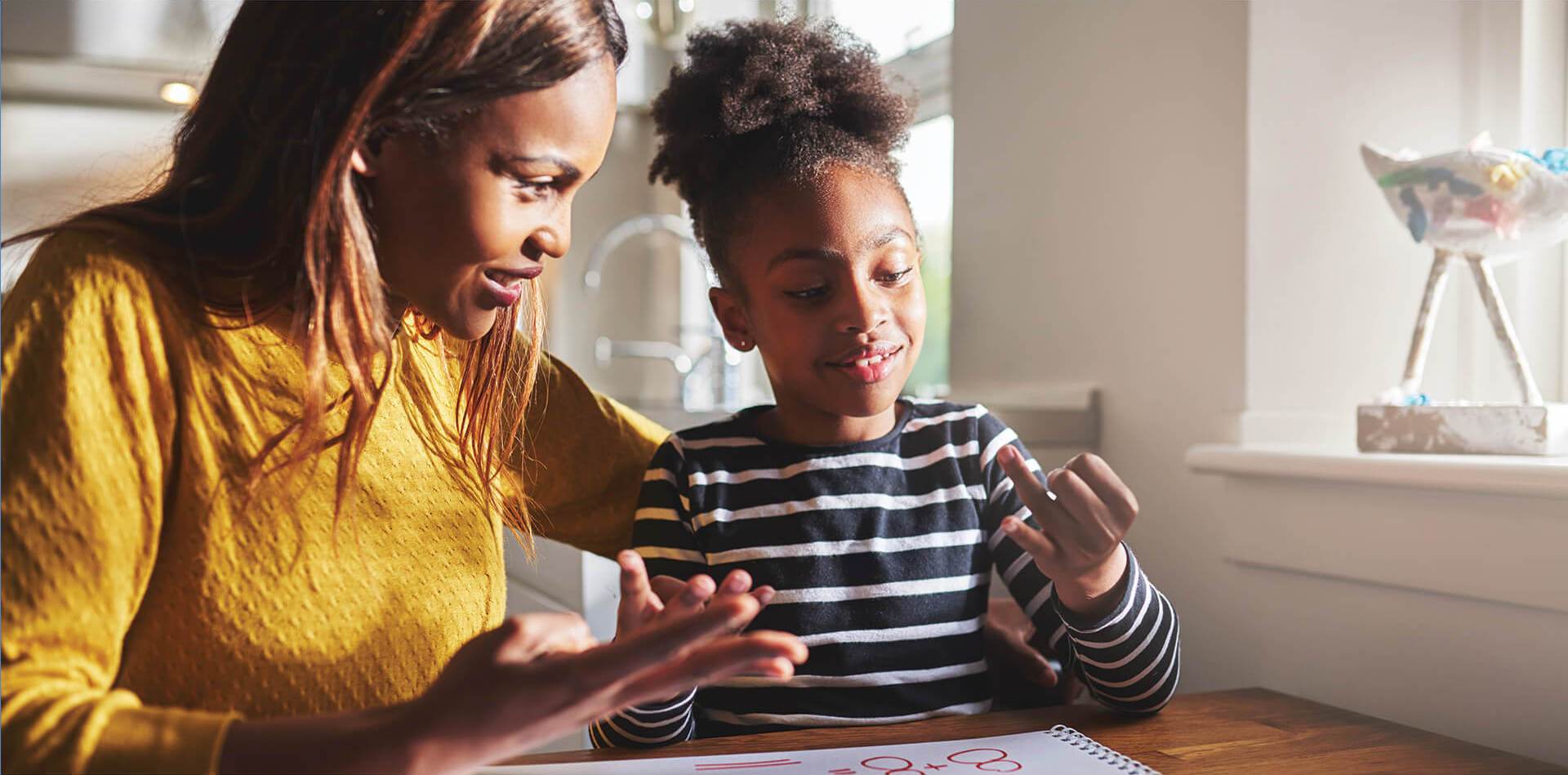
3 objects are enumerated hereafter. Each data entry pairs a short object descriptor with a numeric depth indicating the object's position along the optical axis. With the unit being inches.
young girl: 35.2
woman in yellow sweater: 20.9
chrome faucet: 91.8
